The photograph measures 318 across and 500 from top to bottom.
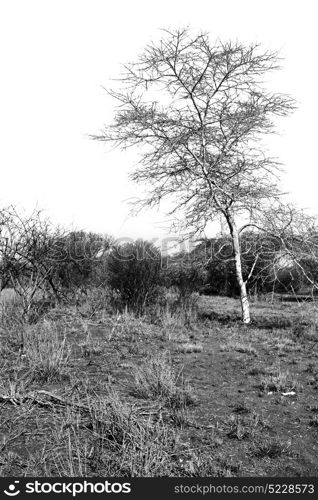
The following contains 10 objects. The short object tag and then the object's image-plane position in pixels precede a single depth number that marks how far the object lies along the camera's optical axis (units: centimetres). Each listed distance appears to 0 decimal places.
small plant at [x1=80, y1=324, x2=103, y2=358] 762
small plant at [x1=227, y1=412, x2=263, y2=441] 470
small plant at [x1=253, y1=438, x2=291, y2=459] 436
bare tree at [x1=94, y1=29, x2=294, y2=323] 1102
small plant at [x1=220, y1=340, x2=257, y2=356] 845
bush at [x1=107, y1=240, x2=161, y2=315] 1220
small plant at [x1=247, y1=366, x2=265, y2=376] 707
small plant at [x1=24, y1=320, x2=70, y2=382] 625
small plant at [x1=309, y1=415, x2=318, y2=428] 514
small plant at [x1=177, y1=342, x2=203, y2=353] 834
